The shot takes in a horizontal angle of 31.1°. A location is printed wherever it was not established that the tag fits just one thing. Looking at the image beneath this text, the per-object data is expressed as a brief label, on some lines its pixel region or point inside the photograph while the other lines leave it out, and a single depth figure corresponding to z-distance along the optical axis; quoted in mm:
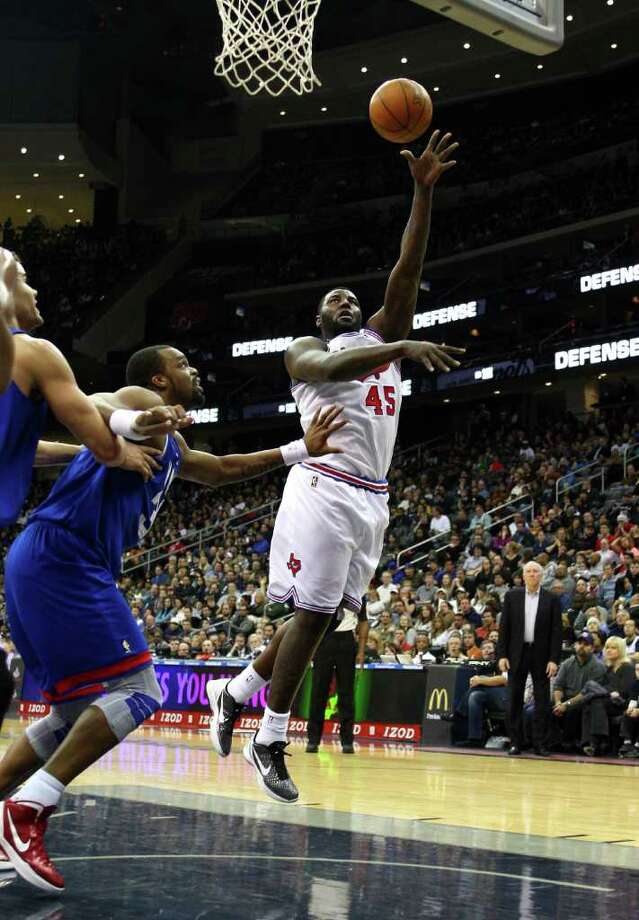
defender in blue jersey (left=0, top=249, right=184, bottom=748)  3766
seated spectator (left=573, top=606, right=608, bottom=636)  13672
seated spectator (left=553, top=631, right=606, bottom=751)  12148
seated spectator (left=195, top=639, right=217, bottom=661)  17156
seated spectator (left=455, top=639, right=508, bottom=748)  12625
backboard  7051
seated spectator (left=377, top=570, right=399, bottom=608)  17969
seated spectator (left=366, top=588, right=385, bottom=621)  17562
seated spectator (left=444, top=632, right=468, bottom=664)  14031
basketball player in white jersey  5320
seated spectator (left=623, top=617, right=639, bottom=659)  12688
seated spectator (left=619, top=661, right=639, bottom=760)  11531
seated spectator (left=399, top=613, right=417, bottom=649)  15836
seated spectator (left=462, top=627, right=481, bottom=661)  14023
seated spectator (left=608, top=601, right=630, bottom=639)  12992
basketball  6227
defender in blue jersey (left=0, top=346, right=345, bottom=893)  3889
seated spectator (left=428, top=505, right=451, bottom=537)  21797
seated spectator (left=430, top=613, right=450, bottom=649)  15377
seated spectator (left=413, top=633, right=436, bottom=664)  14570
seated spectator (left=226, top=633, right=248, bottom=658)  17281
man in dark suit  11625
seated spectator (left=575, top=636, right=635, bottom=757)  11750
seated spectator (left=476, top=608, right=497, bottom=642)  14719
